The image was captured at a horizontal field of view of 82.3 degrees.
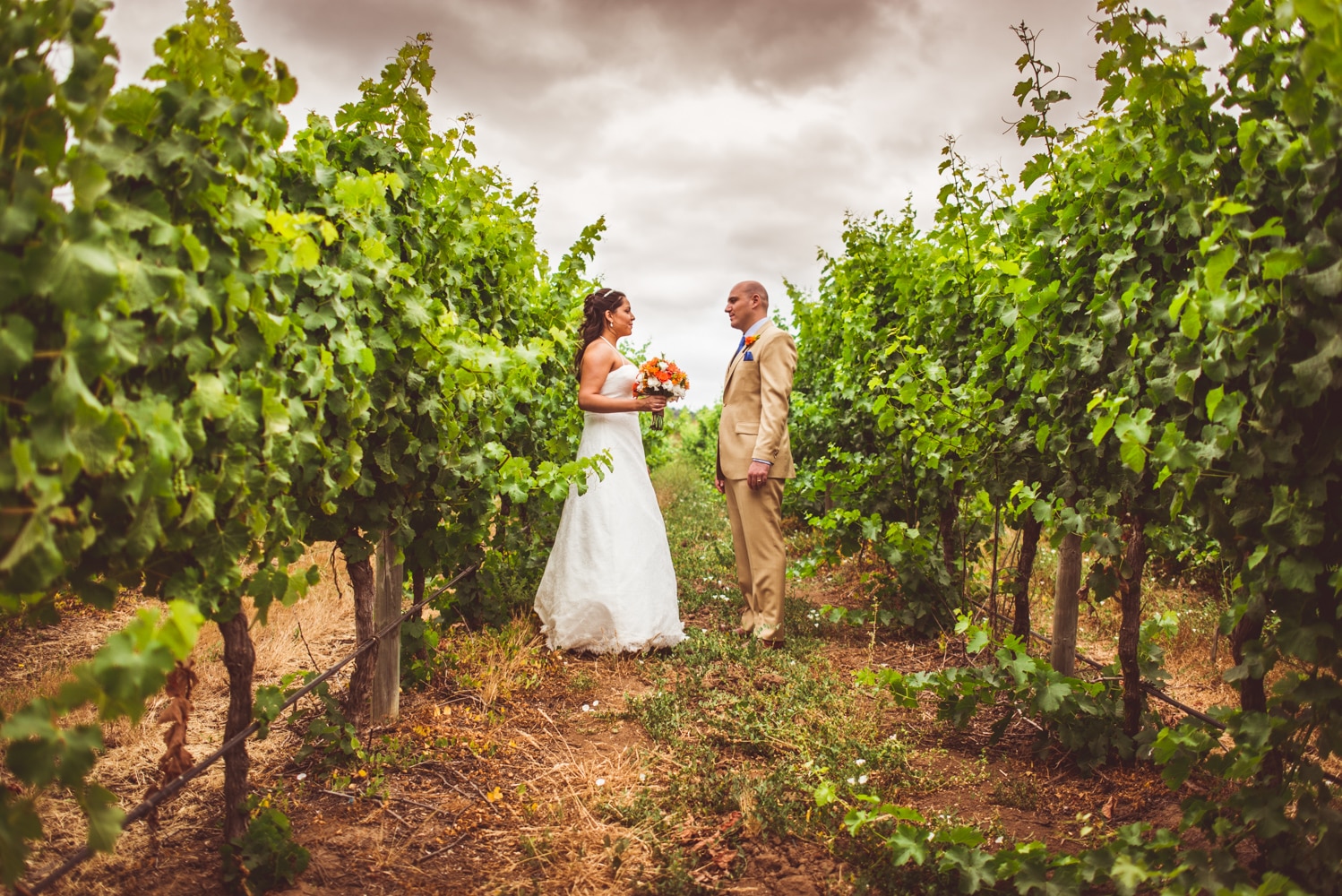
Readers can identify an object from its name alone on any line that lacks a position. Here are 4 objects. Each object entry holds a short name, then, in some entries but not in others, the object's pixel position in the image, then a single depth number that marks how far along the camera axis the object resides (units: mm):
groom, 4906
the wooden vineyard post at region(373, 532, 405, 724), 3416
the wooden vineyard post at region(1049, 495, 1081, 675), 3645
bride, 4777
